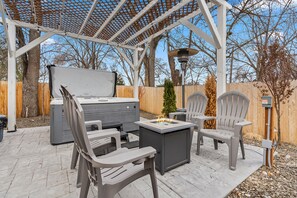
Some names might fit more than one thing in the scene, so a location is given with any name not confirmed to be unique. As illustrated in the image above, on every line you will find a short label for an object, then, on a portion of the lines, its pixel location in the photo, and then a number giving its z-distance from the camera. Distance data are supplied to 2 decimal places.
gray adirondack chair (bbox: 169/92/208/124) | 3.13
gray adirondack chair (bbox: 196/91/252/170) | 2.13
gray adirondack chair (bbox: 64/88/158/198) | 1.04
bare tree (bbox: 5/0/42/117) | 5.71
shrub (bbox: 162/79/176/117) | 4.81
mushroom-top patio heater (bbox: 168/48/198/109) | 3.66
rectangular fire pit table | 2.02
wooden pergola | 3.13
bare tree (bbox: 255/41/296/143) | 2.75
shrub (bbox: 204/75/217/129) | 4.08
